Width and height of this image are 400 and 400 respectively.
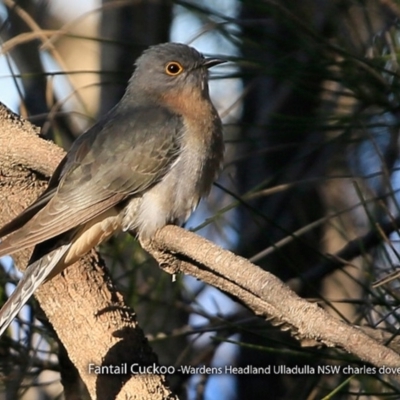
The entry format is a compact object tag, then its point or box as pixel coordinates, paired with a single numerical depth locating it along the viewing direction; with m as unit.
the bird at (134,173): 6.89
